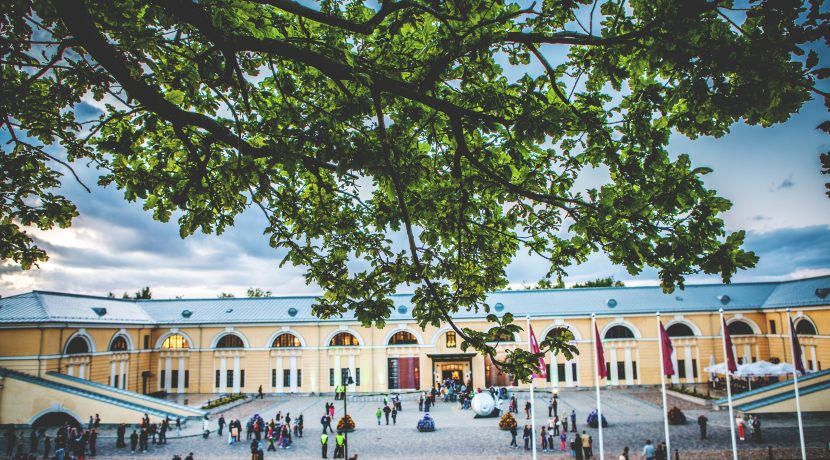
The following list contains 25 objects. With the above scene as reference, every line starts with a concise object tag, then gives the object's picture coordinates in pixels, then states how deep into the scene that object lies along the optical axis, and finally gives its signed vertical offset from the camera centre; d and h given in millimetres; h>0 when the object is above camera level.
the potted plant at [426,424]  26772 -6019
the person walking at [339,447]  21516 -5788
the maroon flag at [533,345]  17728 -1125
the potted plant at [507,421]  26422 -5969
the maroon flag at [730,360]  20375 -2231
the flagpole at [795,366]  18344 -2535
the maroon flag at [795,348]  20288 -1810
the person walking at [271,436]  23781 -5795
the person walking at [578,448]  20203 -5784
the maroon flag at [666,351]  19611 -1706
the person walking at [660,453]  18969 -5741
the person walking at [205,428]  26953 -5904
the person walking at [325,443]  21625 -5568
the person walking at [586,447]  20438 -5807
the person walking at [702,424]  23422 -5691
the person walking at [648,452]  18781 -5615
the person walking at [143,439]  23844 -5687
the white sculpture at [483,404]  29969 -5613
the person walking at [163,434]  25609 -5826
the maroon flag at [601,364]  19641 -2144
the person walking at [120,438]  24656 -5749
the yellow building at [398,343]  39312 -2008
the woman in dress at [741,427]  23125 -5870
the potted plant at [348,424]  25756 -5813
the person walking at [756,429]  23016 -5942
